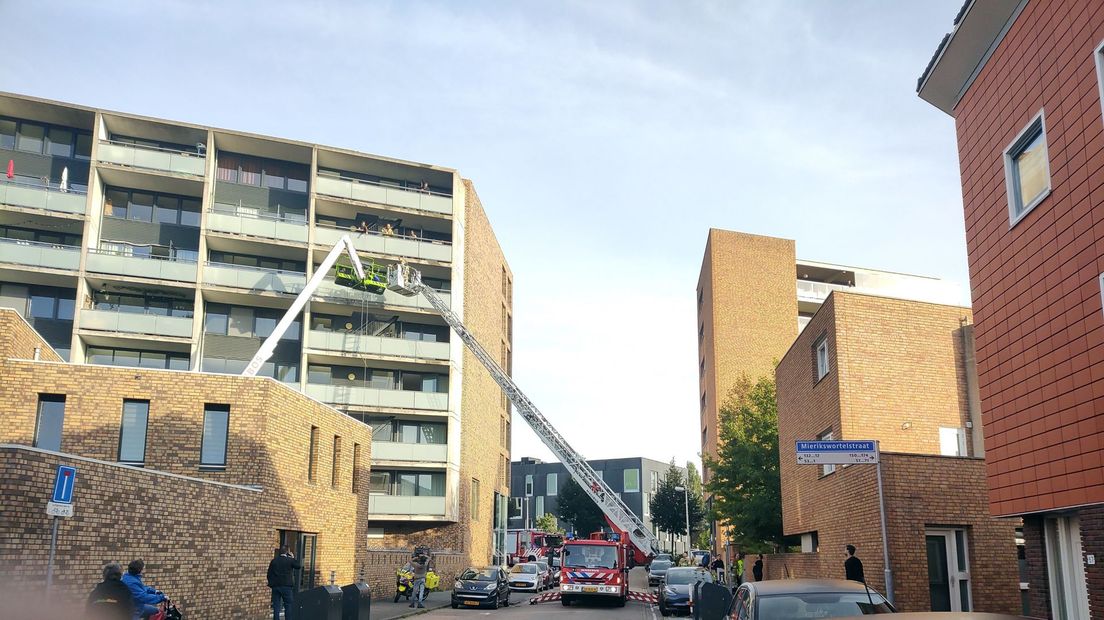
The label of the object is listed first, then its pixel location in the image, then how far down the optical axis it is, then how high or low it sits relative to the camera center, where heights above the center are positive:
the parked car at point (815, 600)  8.82 -0.85
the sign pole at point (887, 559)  15.23 -0.77
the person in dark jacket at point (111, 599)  11.80 -1.12
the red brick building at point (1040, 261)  11.44 +3.40
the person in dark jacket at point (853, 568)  17.14 -1.04
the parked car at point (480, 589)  29.30 -2.46
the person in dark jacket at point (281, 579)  18.97 -1.38
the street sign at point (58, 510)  11.85 +0.00
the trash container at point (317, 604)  13.90 -1.38
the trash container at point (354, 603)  15.77 -1.56
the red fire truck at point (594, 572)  29.44 -1.92
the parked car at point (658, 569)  42.25 -2.61
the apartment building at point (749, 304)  58.31 +13.37
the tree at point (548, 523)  94.31 -1.24
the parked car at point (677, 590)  27.39 -2.30
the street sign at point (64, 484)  12.09 +0.34
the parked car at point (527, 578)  38.50 -2.76
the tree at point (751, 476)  33.56 +1.28
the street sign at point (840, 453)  15.59 +0.97
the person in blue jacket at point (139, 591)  13.02 -1.14
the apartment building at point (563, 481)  107.50 +3.38
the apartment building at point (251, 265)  40.41 +10.84
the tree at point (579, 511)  88.75 +0.01
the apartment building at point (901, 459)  17.61 +1.06
